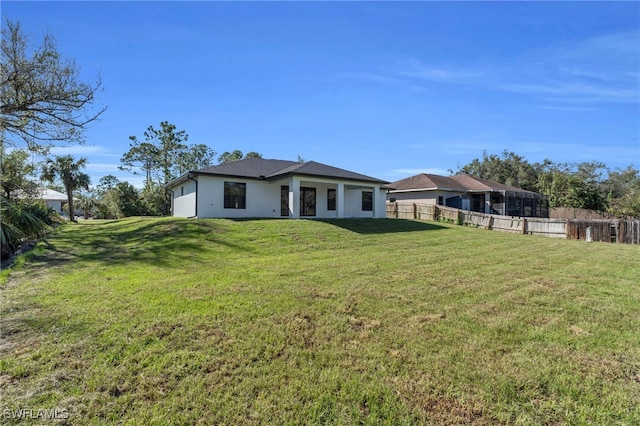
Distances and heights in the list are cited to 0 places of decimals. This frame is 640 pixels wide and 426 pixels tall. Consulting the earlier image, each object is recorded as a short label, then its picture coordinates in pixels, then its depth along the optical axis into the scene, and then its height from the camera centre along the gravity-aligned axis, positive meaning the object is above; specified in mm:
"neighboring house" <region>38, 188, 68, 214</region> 41562 +1401
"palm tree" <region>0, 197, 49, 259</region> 9016 -579
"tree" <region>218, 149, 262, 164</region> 45981 +8134
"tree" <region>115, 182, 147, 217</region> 32906 +972
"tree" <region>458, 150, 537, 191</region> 43312 +6138
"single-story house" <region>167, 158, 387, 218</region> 16828 +1196
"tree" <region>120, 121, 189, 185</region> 40812 +7775
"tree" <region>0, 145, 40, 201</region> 20828 +2468
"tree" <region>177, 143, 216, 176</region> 42406 +7396
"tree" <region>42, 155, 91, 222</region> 26500 +3130
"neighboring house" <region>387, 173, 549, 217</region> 28562 +1704
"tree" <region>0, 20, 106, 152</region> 11641 +4731
